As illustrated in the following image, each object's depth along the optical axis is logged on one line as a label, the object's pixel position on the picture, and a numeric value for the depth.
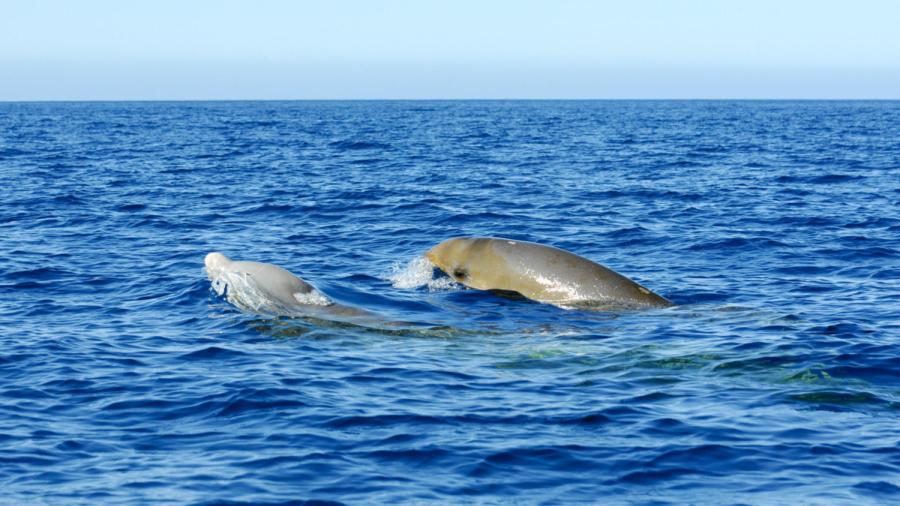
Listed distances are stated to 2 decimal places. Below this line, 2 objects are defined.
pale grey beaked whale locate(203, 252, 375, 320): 17.89
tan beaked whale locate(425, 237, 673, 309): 18.73
